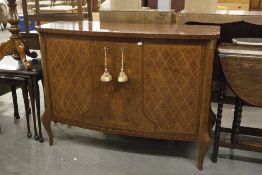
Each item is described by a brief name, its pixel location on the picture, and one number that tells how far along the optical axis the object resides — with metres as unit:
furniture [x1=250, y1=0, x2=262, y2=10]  5.13
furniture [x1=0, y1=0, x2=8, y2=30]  7.80
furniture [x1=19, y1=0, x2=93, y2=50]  3.07
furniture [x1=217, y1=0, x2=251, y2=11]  5.09
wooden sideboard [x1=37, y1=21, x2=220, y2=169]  1.93
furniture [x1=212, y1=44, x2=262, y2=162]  1.90
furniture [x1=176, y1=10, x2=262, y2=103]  2.83
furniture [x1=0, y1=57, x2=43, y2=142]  2.39
